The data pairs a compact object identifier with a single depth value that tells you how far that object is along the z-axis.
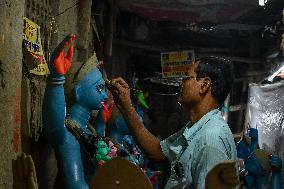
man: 2.41
